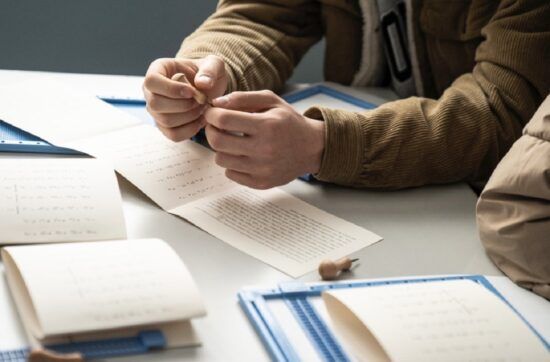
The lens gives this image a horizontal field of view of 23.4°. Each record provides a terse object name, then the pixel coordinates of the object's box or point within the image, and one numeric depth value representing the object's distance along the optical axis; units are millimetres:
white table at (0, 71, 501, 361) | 930
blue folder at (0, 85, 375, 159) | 1172
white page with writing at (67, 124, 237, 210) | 1137
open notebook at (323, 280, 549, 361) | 890
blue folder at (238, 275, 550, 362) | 910
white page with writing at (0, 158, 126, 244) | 1012
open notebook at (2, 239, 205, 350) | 874
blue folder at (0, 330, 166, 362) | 867
